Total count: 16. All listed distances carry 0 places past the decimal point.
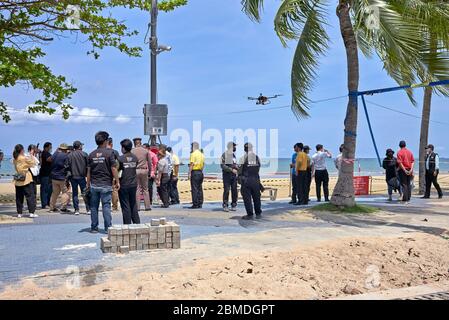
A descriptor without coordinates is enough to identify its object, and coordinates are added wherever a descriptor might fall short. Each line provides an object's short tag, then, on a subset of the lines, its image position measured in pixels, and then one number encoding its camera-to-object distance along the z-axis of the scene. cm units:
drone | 3991
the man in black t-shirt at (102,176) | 848
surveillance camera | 1428
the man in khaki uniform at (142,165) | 1125
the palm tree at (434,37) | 1010
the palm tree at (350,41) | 971
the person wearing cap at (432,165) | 1541
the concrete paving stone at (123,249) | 680
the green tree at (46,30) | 1116
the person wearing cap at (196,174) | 1273
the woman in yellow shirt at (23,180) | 1020
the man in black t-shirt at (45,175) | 1230
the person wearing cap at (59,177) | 1176
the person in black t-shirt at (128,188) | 859
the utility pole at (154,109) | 1409
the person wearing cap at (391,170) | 1500
